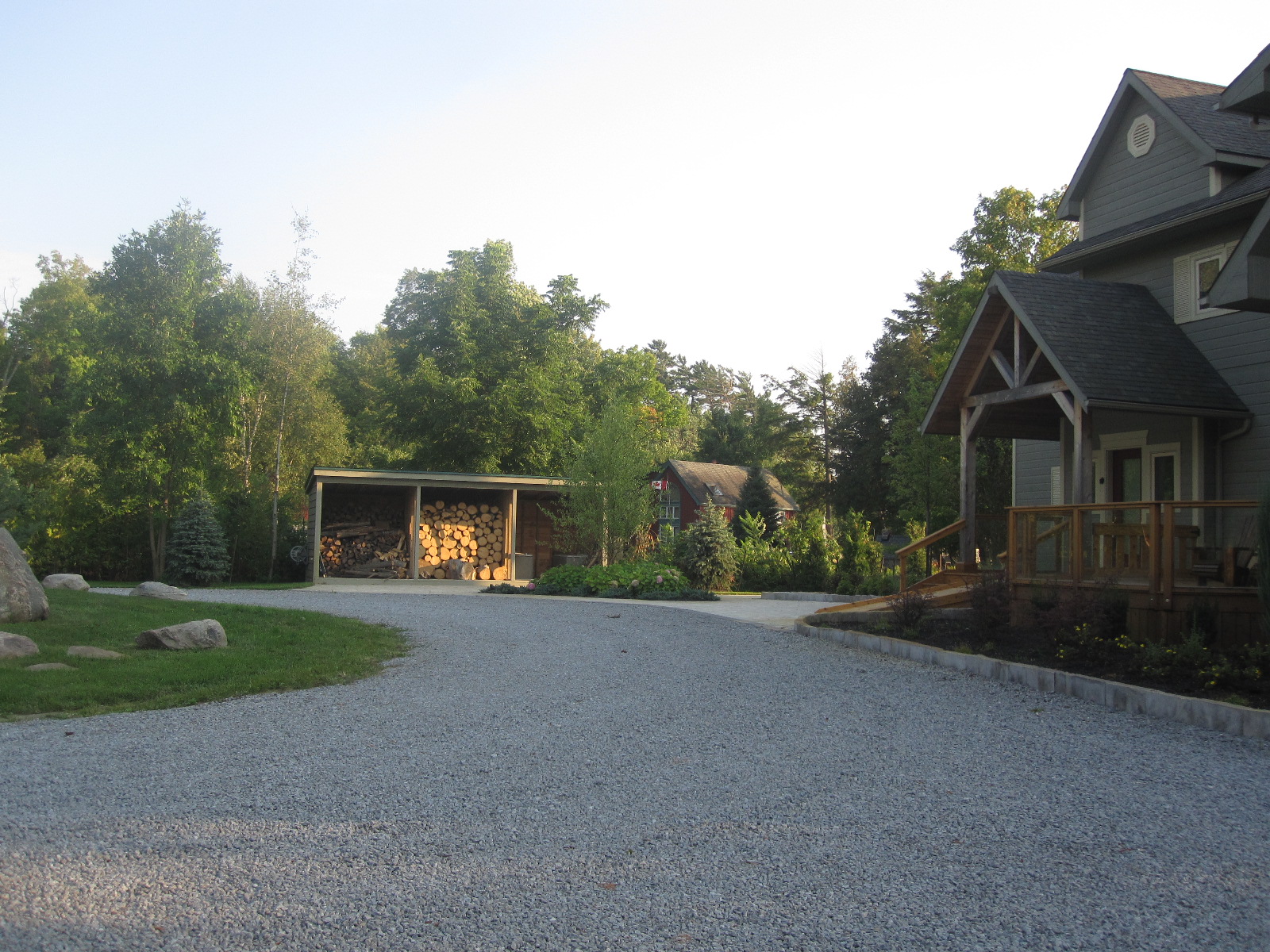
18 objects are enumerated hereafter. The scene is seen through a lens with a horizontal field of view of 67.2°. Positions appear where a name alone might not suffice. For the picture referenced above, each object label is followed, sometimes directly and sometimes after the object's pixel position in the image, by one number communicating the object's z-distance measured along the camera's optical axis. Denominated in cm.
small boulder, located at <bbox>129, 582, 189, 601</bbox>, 1567
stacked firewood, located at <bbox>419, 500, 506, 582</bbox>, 2441
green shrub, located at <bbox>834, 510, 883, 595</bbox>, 1939
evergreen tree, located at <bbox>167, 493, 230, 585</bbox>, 2209
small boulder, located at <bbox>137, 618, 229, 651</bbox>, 955
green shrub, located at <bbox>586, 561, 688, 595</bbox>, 1819
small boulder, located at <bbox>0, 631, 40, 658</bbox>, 841
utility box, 2478
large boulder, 1043
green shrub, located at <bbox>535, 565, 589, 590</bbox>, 1922
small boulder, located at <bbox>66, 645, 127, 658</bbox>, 872
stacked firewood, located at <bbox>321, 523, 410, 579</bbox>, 2423
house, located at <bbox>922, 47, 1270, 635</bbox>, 889
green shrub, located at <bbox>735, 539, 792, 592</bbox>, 2028
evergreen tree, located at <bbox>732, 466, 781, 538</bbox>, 3547
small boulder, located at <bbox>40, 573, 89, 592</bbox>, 1689
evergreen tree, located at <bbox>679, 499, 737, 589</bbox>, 1966
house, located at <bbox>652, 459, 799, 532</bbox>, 4038
